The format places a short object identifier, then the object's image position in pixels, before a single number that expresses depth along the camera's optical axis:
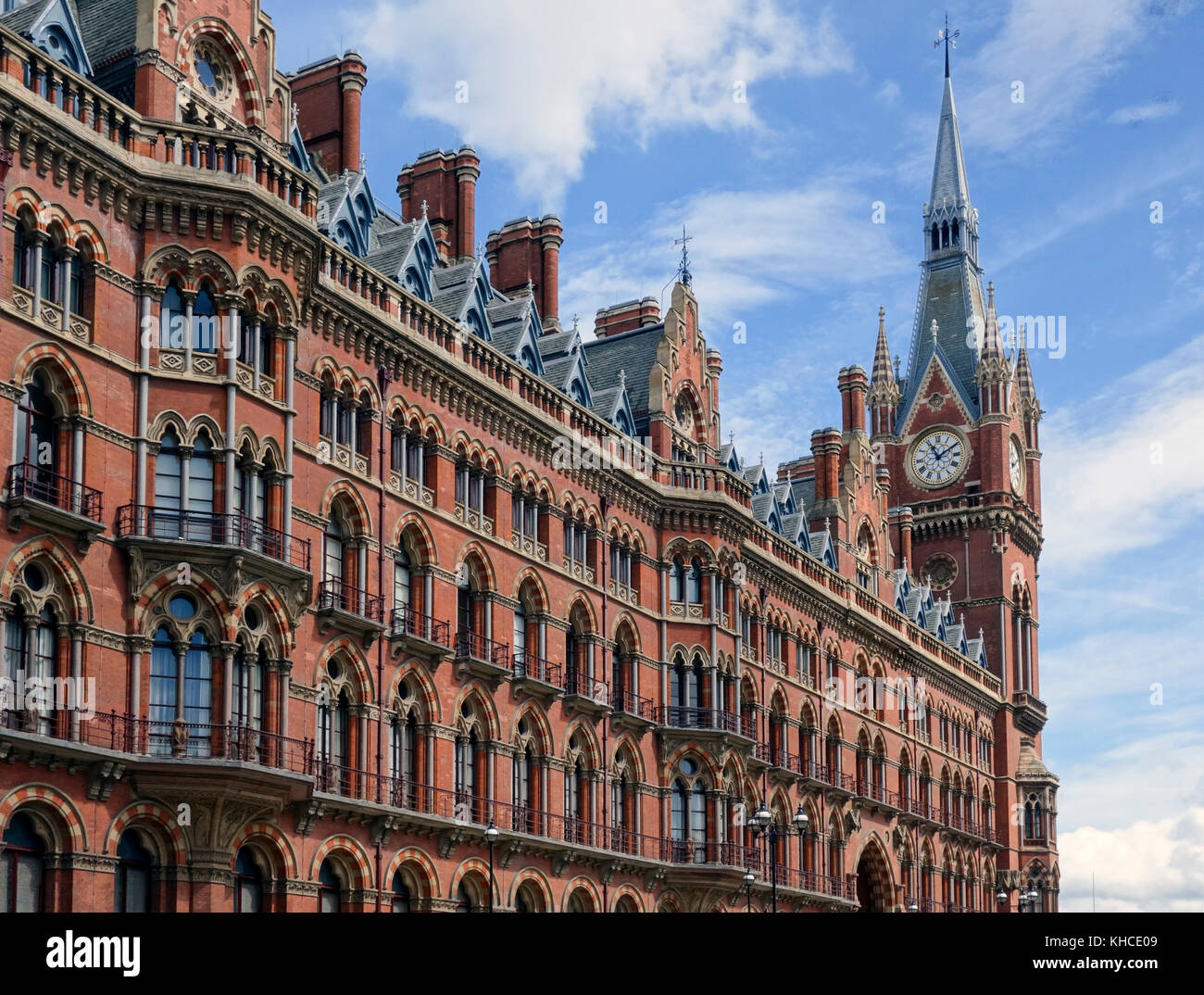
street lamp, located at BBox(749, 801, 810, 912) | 49.59
